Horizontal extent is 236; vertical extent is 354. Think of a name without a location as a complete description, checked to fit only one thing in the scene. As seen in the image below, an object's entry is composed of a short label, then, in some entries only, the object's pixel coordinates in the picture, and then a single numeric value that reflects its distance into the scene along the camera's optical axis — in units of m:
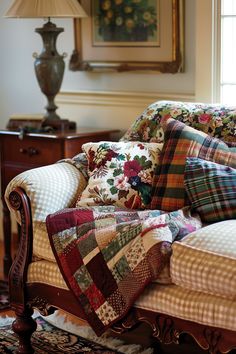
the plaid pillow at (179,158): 2.80
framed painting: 3.69
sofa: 2.30
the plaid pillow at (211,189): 2.65
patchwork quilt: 2.39
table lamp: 3.70
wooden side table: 3.68
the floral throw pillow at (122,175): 2.90
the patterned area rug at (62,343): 2.98
